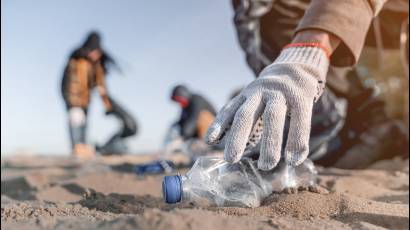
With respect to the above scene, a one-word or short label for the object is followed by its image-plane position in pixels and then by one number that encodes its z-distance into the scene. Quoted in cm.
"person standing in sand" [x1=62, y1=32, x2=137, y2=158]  565
